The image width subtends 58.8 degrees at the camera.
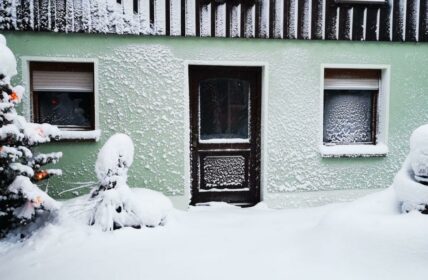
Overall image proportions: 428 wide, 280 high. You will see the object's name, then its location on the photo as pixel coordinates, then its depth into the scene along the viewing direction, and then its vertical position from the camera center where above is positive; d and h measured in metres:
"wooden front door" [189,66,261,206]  6.41 -0.36
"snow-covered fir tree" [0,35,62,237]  4.46 -0.57
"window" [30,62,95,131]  5.89 +0.31
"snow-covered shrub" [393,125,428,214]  3.76 -0.66
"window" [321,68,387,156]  6.60 +0.08
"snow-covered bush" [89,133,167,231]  4.71 -1.05
